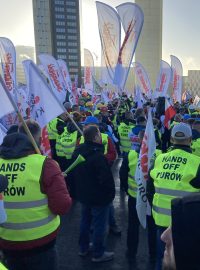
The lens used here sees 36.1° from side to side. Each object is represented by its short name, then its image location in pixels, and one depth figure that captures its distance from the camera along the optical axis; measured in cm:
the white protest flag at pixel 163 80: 1305
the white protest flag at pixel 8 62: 823
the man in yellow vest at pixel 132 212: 420
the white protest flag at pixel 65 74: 1251
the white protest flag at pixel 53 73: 1037
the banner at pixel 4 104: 339
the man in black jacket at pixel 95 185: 402
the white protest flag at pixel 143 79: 1521
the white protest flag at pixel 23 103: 877
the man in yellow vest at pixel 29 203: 254
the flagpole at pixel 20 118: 294
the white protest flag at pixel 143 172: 386
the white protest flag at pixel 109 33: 789
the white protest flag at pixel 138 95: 1286
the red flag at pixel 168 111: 761
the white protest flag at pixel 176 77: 1324
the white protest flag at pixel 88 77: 1728
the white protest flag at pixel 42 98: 418
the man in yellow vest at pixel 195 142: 531
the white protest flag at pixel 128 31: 762
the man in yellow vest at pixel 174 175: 288
